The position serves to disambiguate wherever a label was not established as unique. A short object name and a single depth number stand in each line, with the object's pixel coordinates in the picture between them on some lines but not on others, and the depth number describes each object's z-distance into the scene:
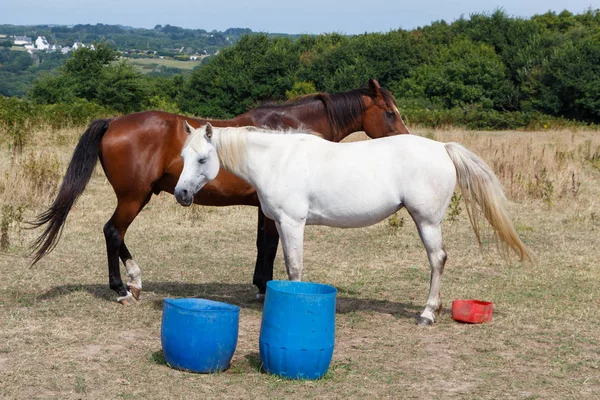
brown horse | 6.93
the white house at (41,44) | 150.34
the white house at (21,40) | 153.18
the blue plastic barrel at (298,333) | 4.89
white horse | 6.19
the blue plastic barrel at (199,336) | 4.96
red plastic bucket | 6.44
